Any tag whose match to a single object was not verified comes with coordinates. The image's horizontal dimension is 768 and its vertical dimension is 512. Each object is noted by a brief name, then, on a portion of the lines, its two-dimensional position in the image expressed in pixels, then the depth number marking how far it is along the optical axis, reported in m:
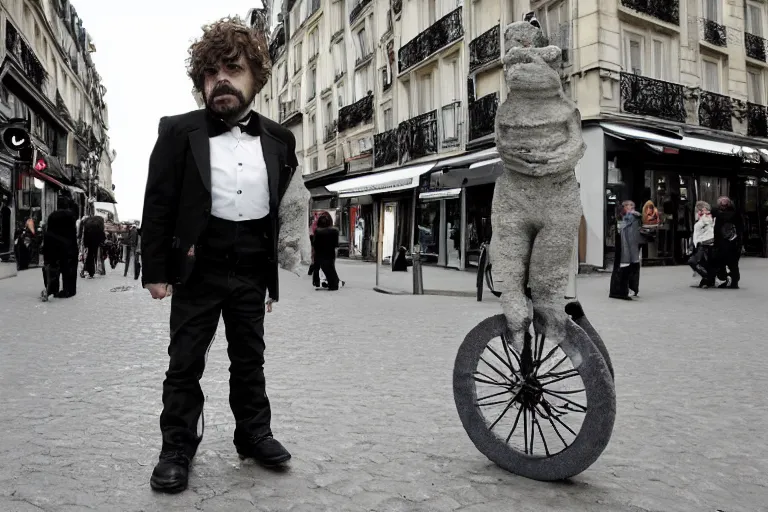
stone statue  2.91
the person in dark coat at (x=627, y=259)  11.25
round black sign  9.98
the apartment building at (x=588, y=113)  17.36
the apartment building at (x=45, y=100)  21.33
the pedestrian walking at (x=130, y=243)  19.78
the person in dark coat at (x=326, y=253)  13.93
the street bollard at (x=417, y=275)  12.78
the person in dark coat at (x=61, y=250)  11.66
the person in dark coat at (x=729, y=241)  12.62
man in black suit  2.95
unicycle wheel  2.76
